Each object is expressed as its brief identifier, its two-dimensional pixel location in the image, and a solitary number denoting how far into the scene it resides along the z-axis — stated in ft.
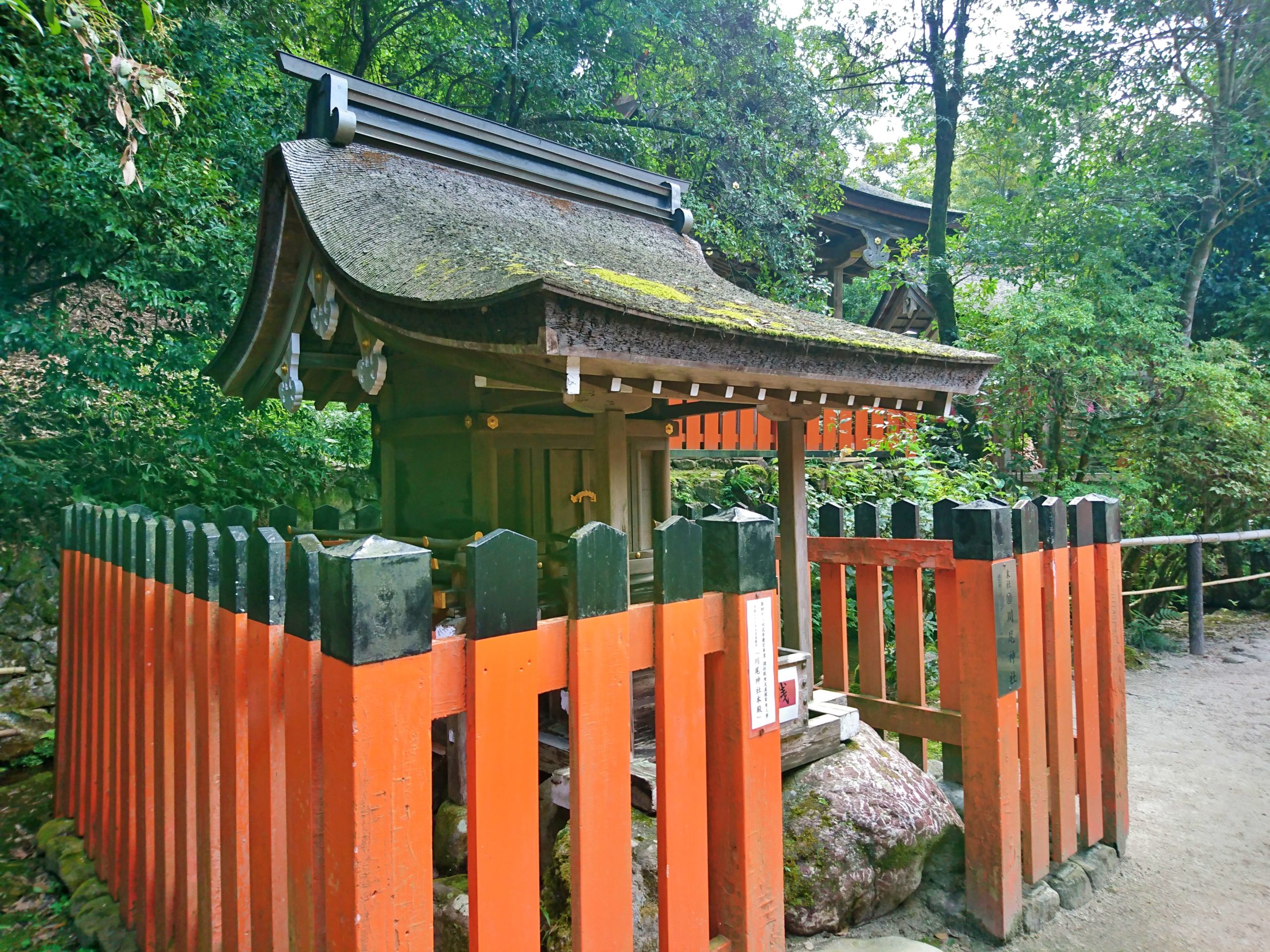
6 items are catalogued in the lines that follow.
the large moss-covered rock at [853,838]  8.39
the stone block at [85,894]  9.66
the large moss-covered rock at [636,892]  7.55
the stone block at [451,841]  9.93
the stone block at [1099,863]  9.78
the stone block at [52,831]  11.50
